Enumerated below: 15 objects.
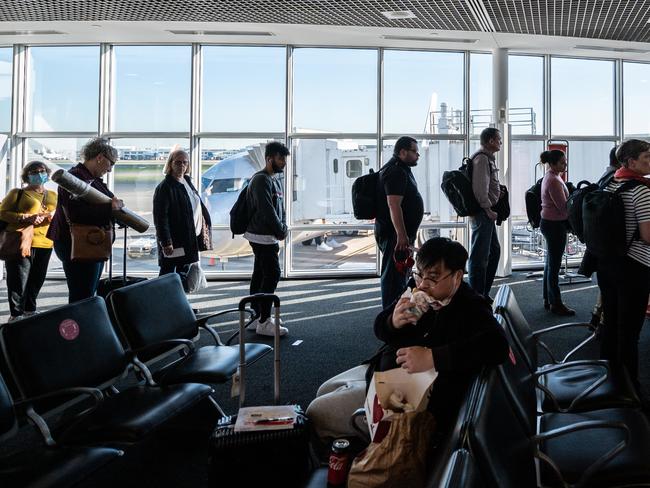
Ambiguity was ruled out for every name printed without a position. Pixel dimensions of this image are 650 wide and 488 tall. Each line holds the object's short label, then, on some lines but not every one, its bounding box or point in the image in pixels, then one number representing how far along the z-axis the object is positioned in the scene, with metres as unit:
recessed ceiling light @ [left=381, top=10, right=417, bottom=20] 6.15
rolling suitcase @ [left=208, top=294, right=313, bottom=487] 2.06
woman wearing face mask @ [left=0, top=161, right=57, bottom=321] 5.20
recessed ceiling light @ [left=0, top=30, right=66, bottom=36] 7.40
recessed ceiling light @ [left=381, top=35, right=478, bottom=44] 7.66
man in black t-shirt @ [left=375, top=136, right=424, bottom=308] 4.20
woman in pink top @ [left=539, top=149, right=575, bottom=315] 5.56
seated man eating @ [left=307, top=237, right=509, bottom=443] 1.76
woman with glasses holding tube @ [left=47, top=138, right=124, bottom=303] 3.73
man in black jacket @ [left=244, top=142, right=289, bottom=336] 4.59
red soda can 1.71
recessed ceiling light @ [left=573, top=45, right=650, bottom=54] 7.97
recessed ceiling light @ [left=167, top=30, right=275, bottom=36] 7.46
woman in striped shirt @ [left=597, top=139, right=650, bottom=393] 2.98
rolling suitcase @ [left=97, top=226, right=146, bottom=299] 4.16
